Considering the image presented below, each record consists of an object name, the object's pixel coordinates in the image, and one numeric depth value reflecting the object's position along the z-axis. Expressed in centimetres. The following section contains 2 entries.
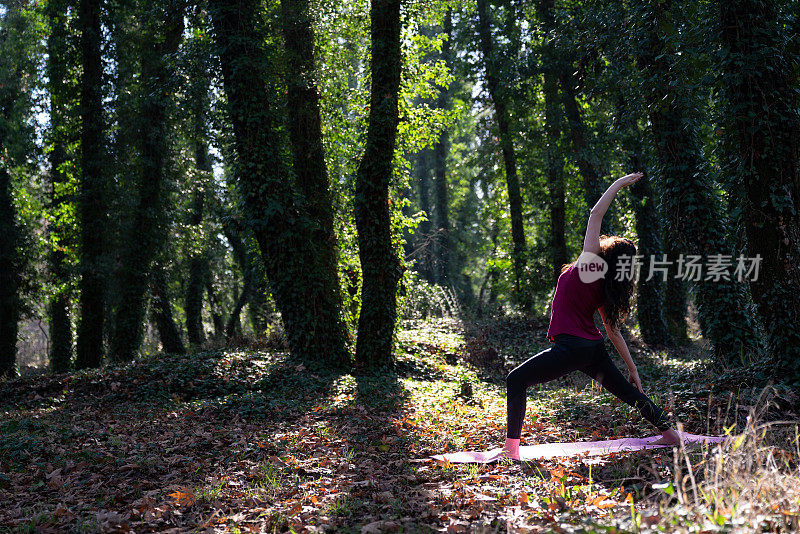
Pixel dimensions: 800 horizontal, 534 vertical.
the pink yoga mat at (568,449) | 566
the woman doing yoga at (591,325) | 513
